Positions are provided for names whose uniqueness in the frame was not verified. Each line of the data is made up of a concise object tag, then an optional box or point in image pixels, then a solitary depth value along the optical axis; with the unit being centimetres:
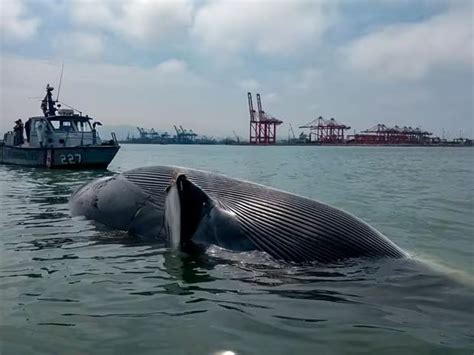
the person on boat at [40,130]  3025
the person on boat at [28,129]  3173
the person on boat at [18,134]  3219
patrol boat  2894
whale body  588
